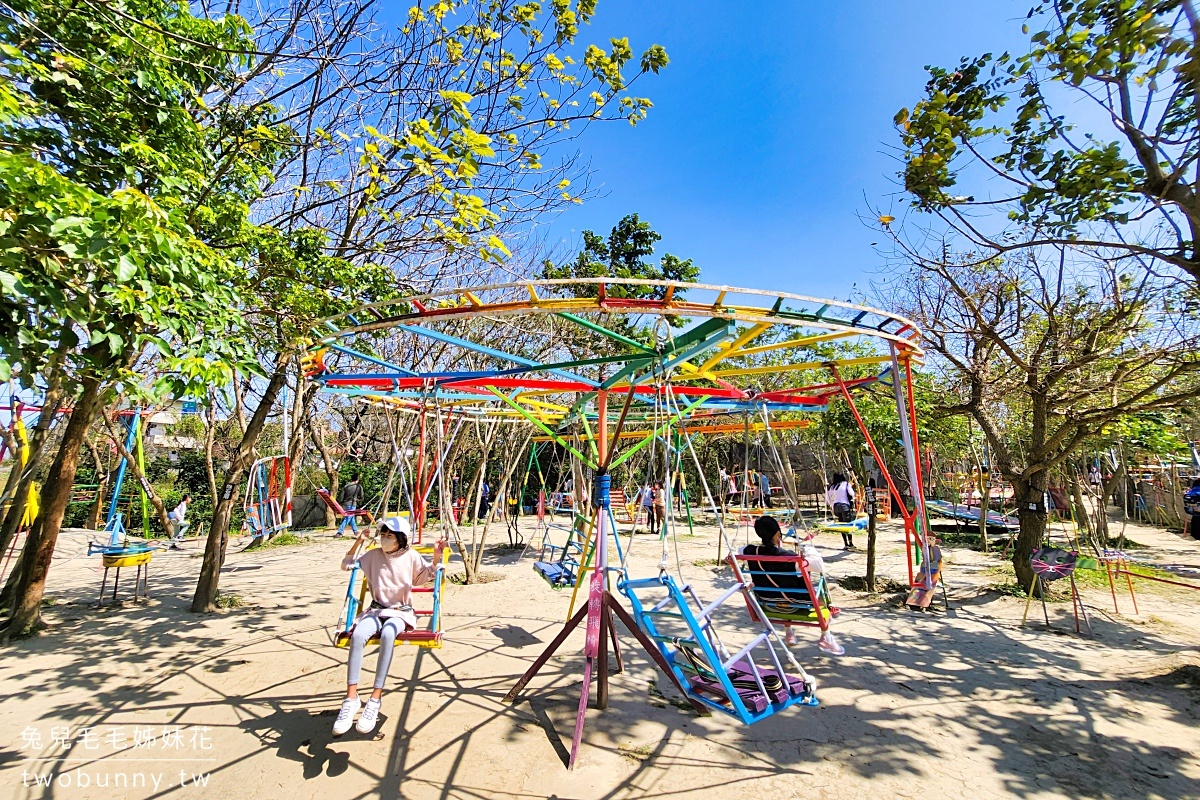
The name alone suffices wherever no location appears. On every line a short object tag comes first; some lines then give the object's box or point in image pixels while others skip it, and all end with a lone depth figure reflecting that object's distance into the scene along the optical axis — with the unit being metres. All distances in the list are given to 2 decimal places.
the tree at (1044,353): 6.57
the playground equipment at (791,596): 4.59
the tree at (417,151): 5.33
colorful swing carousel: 3.61
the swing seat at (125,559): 7.11
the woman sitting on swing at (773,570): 4.76
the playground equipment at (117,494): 7.26
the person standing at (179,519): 15.05
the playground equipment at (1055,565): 6.59
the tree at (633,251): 17.59
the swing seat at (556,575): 6.92
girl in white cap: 4.17
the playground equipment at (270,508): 7.60
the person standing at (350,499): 15.34
